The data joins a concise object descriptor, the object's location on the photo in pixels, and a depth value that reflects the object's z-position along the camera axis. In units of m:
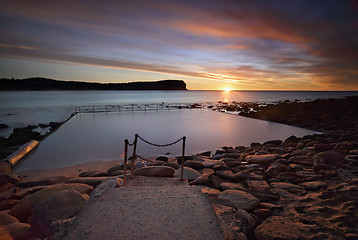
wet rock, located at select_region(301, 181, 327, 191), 5.33
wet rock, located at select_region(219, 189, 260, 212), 4.28
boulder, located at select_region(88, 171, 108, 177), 7.25
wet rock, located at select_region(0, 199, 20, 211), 4.65
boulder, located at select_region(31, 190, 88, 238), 3.44
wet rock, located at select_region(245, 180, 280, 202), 4.83
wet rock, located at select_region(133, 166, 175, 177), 6.36
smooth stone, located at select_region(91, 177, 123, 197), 4.28
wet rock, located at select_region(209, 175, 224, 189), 5.93
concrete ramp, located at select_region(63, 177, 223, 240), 2.91
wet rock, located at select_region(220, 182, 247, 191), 5.60
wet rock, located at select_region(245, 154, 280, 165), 8.15
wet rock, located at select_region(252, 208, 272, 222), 4.06
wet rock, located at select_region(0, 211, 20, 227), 3.68
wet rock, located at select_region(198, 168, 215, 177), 6.87
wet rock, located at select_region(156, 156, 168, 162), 10.04
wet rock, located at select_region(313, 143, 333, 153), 8.97
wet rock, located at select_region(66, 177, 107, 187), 6.06
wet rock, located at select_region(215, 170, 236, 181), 6.40
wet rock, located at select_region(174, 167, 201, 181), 6.42
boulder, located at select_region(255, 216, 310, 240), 3.38
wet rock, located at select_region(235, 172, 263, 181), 6.35
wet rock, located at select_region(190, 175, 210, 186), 6.06
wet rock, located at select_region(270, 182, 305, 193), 5.32
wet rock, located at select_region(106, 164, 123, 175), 8.03
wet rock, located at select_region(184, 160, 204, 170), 7.60
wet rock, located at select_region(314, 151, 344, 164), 7.16
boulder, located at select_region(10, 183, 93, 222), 4.27
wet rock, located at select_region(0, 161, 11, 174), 7.83
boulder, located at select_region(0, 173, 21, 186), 6.52
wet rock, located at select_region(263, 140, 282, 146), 12.72
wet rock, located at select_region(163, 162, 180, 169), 7.93
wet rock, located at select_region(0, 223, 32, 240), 3.24
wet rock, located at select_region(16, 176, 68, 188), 6.69
